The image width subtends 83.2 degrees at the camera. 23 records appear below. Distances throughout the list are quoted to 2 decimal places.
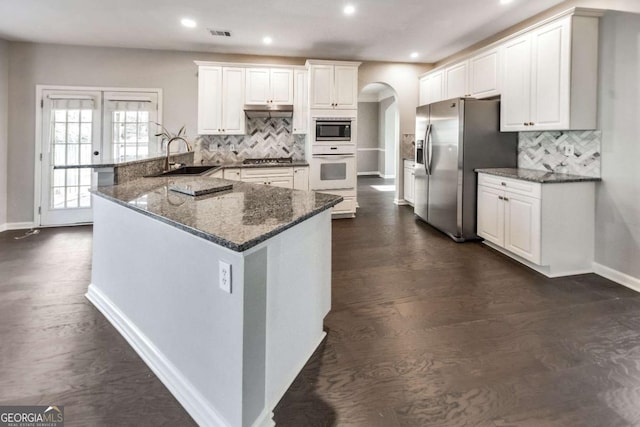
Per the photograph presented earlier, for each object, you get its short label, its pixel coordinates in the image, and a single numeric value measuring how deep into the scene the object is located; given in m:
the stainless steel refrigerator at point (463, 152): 4.29
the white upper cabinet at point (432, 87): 5.72
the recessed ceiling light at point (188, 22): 4.24
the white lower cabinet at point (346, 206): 5.79
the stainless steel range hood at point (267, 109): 5.45
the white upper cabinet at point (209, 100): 5.39
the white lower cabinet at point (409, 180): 6.41
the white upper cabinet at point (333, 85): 5.49
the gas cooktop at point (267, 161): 5.62
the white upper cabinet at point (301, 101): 5.65
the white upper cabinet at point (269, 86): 5.52
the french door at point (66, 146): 5.25
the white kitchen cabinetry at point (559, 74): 3.26
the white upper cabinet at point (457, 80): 4.97
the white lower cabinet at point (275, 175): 5.29
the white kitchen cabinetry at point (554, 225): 3.33
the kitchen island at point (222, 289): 1.40
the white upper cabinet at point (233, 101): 5.44
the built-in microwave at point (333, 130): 5.57
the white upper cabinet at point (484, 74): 4.31
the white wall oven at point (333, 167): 5.62
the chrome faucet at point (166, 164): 3.85
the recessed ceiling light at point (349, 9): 3.85
